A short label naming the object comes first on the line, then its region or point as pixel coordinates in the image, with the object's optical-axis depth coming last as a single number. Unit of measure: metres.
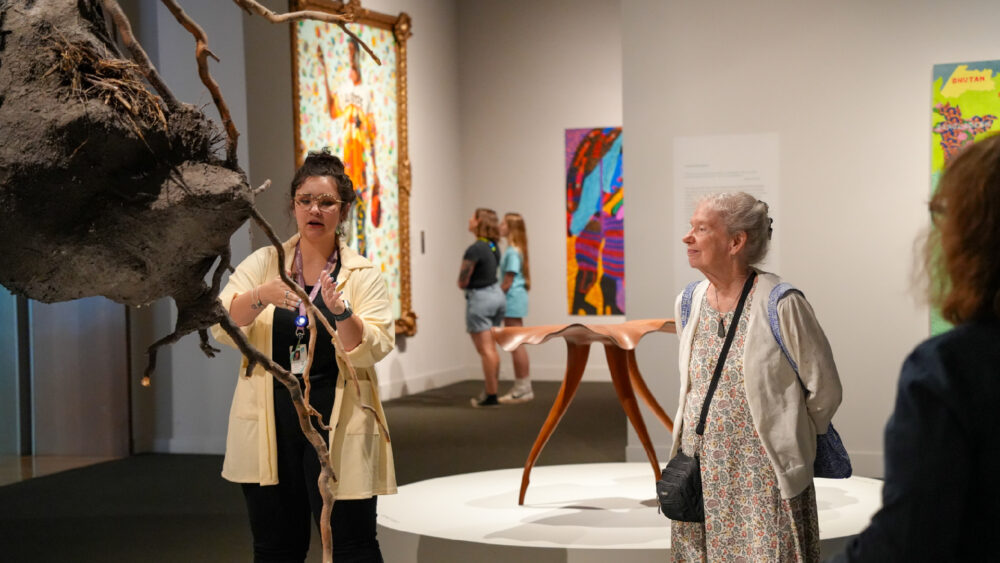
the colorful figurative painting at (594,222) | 10.94
